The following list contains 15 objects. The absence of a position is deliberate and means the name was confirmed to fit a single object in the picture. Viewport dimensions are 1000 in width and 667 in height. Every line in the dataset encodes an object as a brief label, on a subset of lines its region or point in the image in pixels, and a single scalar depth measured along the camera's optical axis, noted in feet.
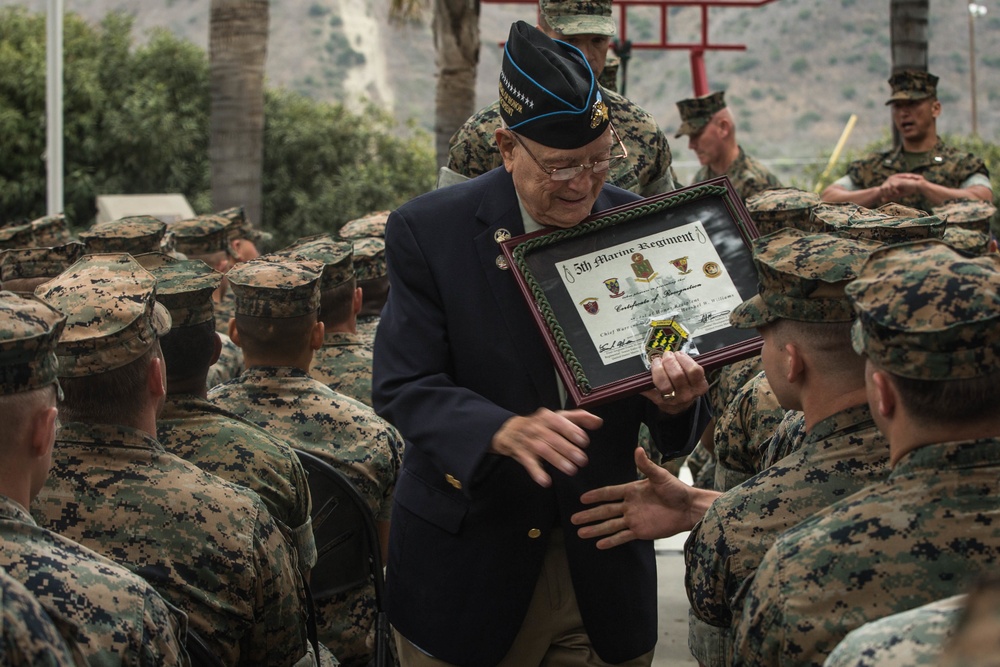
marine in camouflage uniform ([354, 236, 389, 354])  23.32
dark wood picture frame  10.98
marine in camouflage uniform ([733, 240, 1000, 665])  8.02
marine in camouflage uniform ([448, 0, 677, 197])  17.25
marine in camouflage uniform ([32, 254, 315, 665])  10.97
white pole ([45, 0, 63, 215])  51.44
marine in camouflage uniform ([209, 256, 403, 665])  16.31
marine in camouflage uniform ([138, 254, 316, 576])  13.34
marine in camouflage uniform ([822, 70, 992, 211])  30.04
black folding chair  15.46
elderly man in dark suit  11.26
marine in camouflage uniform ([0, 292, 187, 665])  8.36
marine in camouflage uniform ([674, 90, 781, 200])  31.71
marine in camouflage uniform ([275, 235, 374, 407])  19.49
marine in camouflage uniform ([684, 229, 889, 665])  10.29
